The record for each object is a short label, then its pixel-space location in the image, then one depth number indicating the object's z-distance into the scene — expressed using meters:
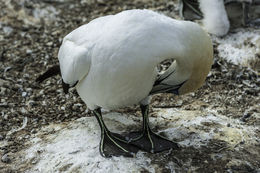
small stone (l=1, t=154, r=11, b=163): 7.11
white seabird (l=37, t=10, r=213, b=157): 5.71
